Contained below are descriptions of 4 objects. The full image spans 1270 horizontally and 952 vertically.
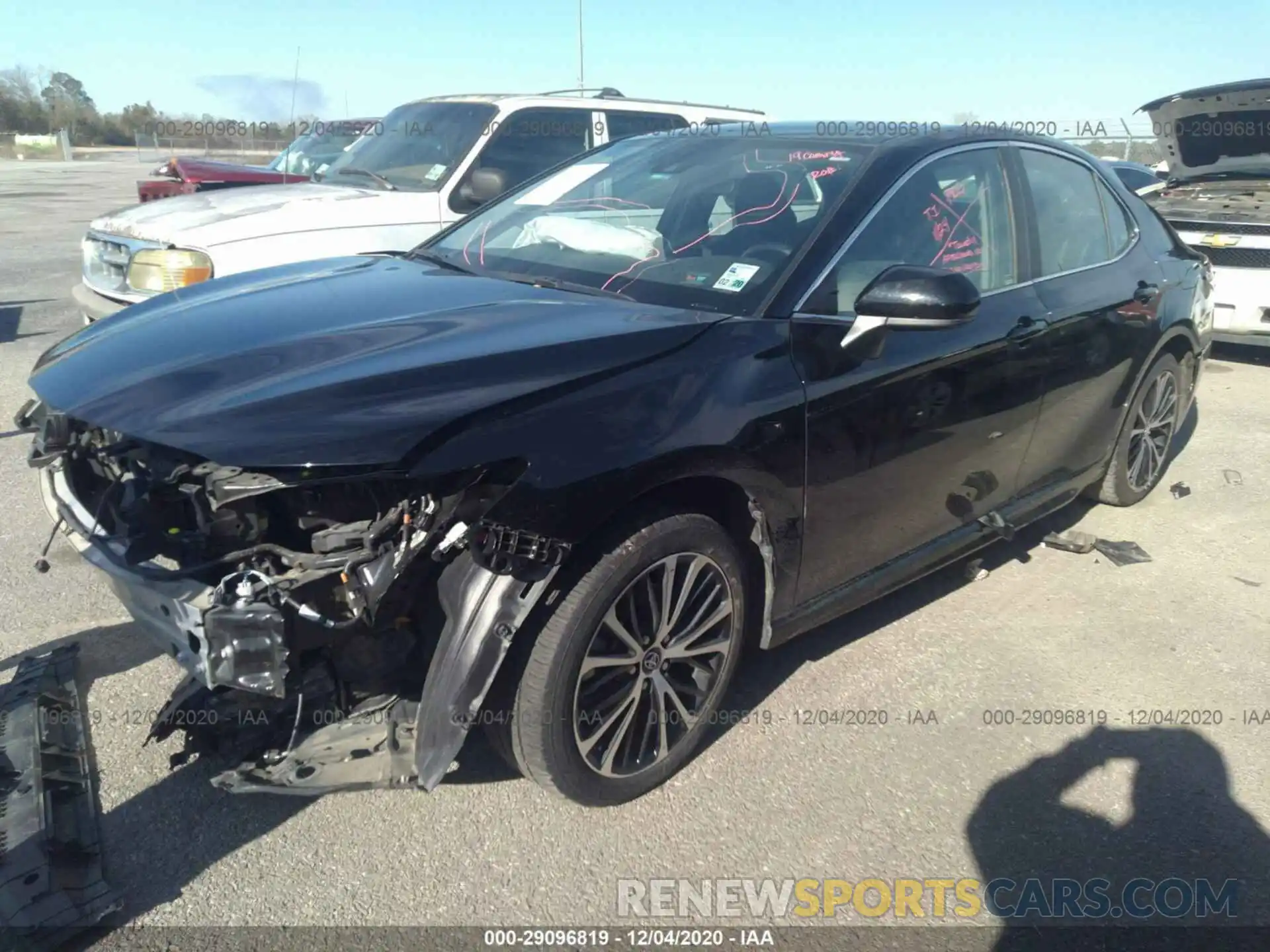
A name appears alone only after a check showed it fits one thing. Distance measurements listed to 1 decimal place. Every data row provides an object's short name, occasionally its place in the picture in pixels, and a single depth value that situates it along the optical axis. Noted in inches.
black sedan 85.7
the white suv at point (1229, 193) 300.7
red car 381.1
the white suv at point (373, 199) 209.2
